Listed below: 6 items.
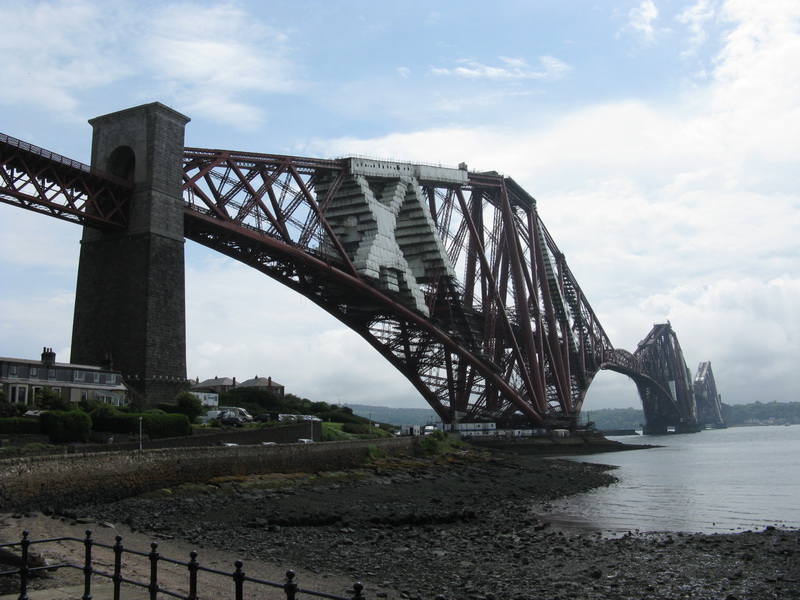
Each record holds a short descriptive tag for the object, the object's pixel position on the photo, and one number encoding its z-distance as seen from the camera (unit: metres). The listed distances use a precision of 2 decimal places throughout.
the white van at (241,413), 58.66
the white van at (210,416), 52.72
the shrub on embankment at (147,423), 40.47
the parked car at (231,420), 52.34
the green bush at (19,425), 36.06
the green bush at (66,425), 37.28
